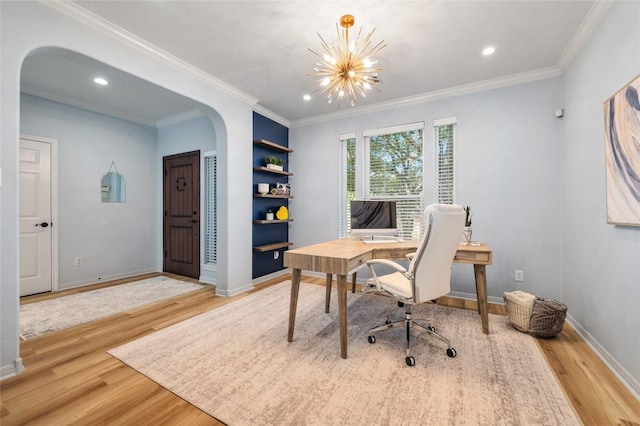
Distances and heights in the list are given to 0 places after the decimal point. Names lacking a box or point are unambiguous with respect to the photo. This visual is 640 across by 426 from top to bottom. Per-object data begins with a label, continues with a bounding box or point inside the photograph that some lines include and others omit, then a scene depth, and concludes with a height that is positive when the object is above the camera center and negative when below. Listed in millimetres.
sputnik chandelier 2168 +1290
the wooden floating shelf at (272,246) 3934 -577
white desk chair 1906 -423
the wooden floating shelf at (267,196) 3979 +242
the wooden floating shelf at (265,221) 3955 -167
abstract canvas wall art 1615 +398
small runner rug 2598 -1158
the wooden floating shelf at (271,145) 3984 +1071
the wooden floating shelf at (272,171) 3984 +649
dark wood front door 4434 -66
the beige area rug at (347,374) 1448 -1141
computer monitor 3105 -80
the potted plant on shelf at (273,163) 4164 +795
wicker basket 2244 -935
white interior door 3447 -123
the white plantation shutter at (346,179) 4238 +532
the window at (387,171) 3713 +626
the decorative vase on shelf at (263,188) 4020 +358
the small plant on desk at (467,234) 2726 -235
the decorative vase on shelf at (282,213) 4426 -38
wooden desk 2004 -425
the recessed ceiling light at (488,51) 2586 +1651
